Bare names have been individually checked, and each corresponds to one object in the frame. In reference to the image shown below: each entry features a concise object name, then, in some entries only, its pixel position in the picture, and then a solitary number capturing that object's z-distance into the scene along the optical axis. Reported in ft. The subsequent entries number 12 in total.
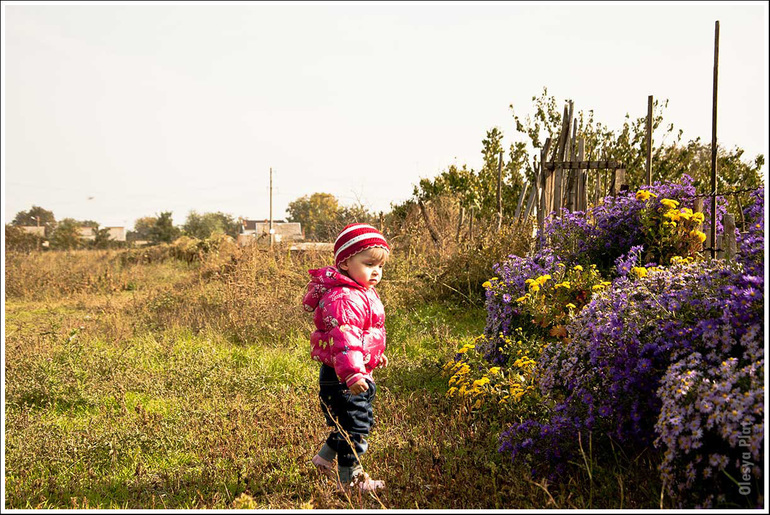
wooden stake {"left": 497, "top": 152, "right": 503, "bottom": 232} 30.30
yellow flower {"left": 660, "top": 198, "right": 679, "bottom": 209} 16.11
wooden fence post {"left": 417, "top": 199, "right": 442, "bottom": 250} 34.38
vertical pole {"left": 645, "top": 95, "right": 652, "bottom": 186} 20.07
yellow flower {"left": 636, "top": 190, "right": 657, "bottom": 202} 16.80
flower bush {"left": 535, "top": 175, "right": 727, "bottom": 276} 16.01
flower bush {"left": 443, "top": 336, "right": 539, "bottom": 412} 12.92
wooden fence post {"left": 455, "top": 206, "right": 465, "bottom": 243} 33.30
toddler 10.50
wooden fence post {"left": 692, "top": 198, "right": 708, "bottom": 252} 16.66
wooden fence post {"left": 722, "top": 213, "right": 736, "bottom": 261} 13.94
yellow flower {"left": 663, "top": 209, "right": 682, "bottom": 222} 15.78
